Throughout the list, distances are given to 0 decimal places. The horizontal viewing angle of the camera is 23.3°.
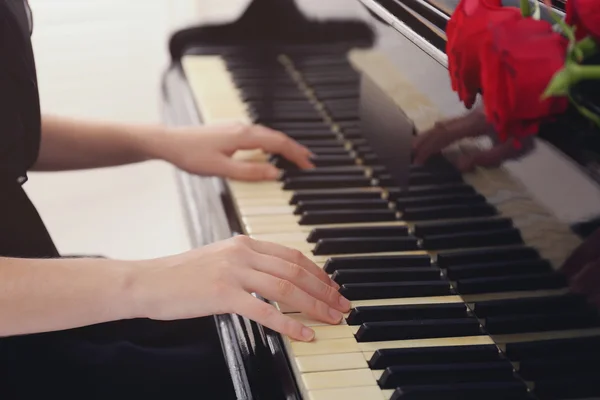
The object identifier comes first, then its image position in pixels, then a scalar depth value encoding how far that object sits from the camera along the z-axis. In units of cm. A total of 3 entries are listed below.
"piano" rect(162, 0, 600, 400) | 106
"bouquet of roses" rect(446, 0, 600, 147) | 95
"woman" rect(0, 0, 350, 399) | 113
